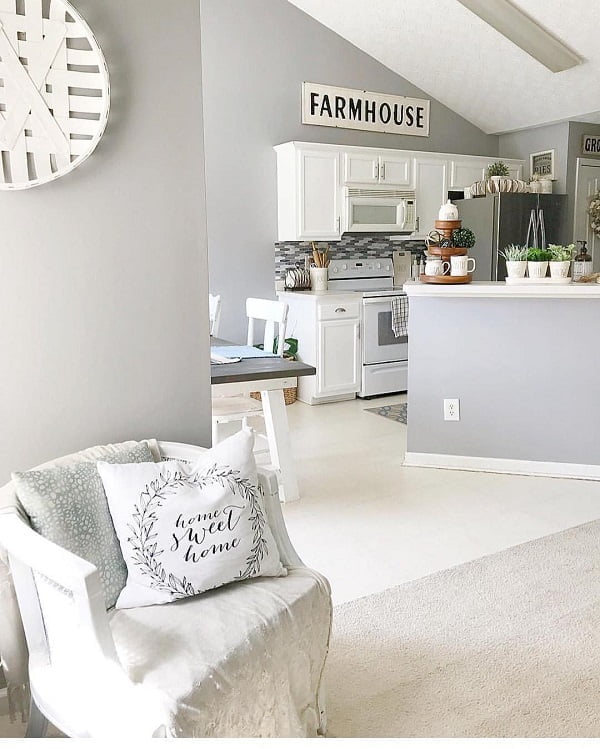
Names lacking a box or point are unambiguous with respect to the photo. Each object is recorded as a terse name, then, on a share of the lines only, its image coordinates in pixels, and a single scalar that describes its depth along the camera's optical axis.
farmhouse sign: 5.94
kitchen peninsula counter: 3.85
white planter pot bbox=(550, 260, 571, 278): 3.79
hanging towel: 5.82
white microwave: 5.95
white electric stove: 5.80
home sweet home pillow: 1.62
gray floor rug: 5.27
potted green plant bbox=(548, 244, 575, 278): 3.80
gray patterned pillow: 1.61
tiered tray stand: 3.93
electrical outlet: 4.10
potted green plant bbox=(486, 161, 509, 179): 6.18
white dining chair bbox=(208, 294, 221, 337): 4.59
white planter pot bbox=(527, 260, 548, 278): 3.85
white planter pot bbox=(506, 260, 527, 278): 3.91
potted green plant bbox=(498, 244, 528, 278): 3.91
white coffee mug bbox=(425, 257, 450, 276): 4.00
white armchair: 1.37
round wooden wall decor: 1.79
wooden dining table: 3.22
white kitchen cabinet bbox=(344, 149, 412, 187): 5.87
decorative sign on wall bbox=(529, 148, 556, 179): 6.50
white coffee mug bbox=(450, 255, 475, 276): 3.95
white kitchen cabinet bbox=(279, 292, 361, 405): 5.60
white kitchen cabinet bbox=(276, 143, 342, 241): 5.68
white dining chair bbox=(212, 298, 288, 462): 3.67
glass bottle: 4.02
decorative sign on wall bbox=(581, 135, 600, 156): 6.41
